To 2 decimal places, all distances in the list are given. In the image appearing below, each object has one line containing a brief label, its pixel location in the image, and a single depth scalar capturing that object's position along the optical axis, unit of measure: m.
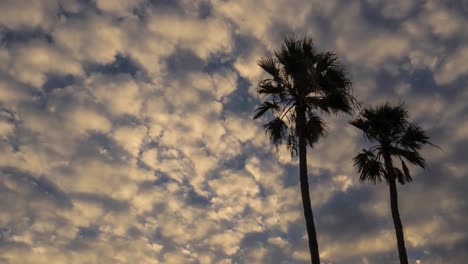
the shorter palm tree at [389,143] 25.56
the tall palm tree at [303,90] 20.23
